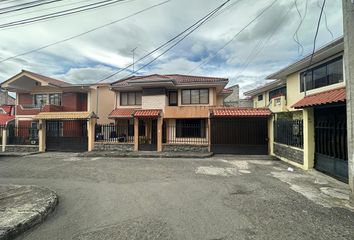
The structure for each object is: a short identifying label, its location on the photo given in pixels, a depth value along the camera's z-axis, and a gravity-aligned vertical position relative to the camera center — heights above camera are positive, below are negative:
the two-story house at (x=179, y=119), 12.55 +0.29
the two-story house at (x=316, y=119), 6.83 +0.15
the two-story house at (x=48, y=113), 14.80 +1.06
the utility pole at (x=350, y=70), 4.63 +1.31
